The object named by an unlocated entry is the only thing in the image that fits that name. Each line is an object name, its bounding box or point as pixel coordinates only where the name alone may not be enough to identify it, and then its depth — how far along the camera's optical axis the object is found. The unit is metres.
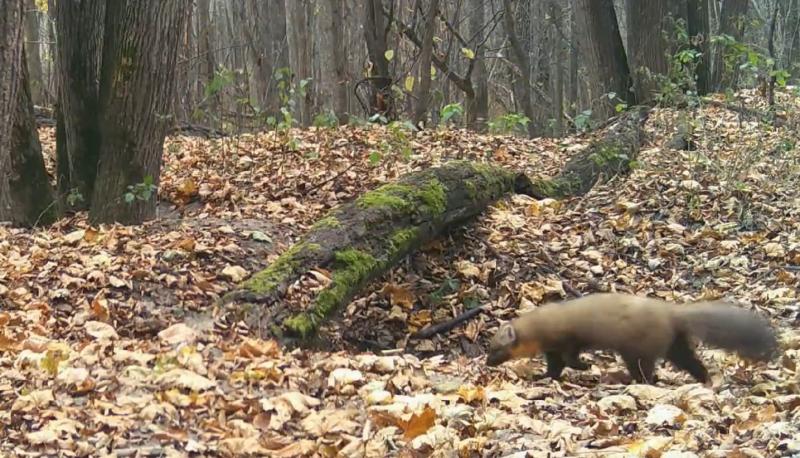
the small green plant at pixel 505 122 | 12.25
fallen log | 5.74
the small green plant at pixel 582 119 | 12.07
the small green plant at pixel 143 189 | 7.72
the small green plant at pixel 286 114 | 10.30
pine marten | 4.86
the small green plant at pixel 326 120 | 10.80
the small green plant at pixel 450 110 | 10.90
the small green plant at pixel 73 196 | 8.51
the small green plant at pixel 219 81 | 9.44
